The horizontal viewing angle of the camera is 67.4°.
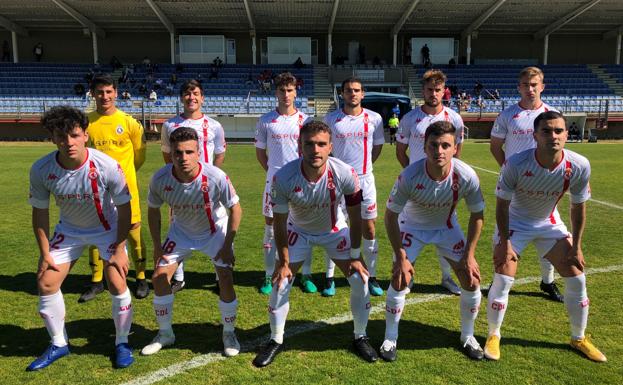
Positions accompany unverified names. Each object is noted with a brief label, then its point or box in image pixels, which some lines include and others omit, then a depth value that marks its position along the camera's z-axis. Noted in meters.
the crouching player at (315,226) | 3.87
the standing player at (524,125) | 5.21
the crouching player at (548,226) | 3.94
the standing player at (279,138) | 5.53
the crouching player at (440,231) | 3.90
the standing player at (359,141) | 5.47
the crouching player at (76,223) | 3.84
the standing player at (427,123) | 5.39
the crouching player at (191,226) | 4.01
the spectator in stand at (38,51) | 38.44
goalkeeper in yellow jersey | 5.14
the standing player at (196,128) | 5.41
